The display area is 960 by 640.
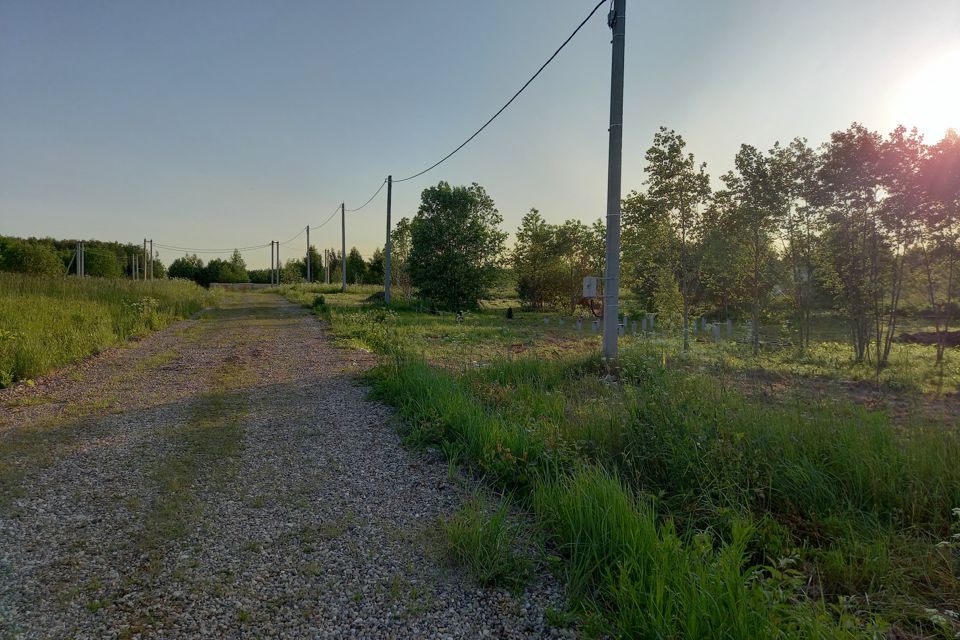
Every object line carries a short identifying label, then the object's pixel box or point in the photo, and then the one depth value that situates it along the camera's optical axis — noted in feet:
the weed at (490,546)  8.29
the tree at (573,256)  112.88
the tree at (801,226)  45.93
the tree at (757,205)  47.11
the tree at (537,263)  113.80
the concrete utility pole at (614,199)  23.38
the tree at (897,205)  38.58
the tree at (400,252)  122.48
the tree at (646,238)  47.06
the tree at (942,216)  36.81
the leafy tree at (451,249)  80.64
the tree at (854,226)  40.88
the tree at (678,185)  46.11
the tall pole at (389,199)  77.33
